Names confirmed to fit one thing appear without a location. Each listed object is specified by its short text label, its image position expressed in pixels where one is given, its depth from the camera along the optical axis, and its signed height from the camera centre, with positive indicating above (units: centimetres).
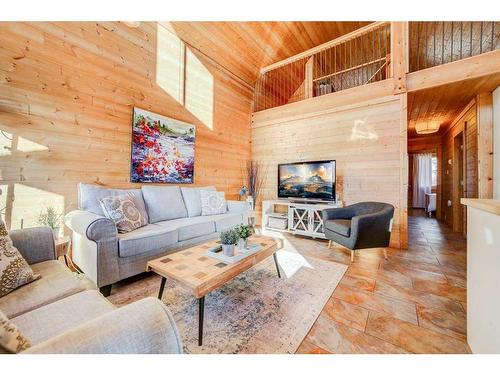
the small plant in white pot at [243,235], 179 -39
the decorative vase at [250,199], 429 -20
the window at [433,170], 774 +82
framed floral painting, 293 +61
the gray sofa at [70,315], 54 -46
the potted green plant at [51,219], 208 -34
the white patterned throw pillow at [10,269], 104 -43
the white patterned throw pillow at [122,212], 213 -26
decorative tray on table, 161 -53
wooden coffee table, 128 -57
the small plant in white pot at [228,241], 169 -43
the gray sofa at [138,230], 178 -45
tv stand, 350 -51
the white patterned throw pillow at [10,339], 51 -39
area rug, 129 -93
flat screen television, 356 +20
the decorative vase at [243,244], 182 -48
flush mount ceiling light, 438 +142
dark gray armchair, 246 -48
